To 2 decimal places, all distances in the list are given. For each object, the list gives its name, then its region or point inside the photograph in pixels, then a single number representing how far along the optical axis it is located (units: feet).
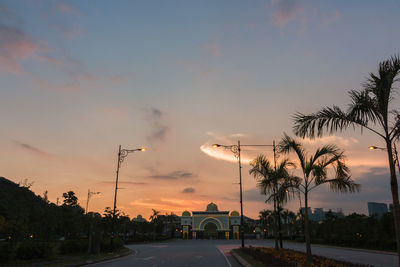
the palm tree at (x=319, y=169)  52.85
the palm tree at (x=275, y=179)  60.03
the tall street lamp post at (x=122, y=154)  111.49
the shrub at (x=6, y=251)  63.52
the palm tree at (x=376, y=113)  32.76
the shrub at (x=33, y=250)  70.52
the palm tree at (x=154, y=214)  360.93
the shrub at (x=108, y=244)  104.01
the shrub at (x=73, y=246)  92.94
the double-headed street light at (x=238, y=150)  104.14
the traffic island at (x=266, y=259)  41.36
